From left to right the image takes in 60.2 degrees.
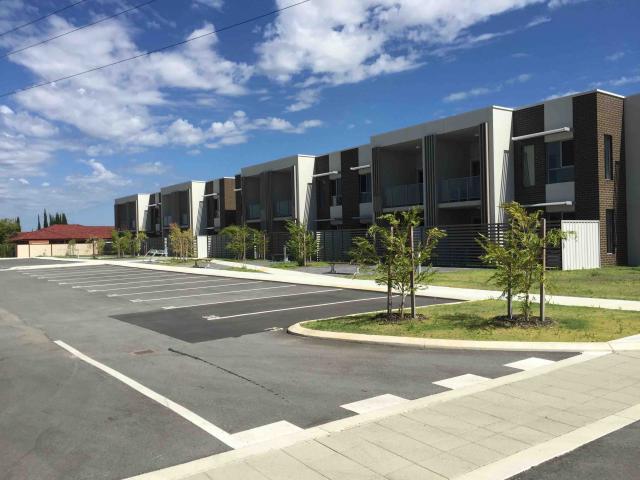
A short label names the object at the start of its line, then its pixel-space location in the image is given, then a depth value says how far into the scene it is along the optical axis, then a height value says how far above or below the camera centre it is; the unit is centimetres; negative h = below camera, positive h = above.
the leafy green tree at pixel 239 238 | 3722 -13
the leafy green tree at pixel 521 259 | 1011 -48
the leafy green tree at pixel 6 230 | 7988 +139
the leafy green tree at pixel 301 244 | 3244 -49
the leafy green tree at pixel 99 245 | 6807 -84
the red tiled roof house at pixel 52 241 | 7381 -25
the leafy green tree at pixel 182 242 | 4175 -37
